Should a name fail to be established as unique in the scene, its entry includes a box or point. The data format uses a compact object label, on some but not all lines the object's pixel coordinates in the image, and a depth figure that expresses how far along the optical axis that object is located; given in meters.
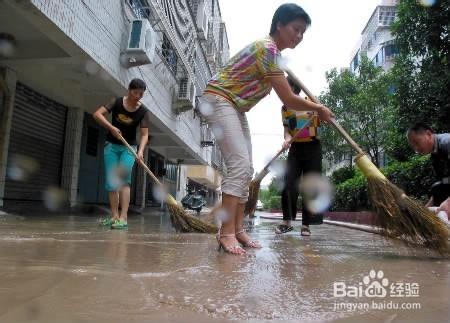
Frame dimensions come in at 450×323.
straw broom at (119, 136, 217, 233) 3.90
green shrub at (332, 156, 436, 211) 6.88
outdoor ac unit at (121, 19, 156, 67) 7.15
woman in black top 4.16
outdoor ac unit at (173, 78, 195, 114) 11.54
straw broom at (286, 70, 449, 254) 2.48
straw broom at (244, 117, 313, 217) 3.94
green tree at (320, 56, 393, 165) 17.88
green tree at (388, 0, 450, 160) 7.49
